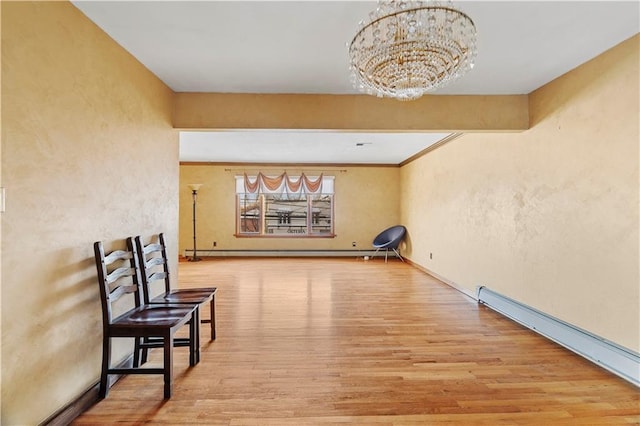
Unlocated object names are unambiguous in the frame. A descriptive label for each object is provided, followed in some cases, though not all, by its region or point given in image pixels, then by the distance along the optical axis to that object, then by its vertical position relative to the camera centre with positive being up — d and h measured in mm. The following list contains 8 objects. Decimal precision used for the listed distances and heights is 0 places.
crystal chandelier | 1387 +801
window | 7539 +176
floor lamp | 7066 +271
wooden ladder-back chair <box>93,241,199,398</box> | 1865 -670
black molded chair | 7008 -566
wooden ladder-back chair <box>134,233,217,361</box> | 2299 -583
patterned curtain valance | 7453 +751
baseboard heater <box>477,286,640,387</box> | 2105 -1009
